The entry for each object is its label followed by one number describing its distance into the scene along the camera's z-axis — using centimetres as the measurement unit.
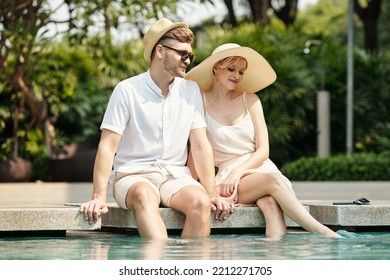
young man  1232
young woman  1271
